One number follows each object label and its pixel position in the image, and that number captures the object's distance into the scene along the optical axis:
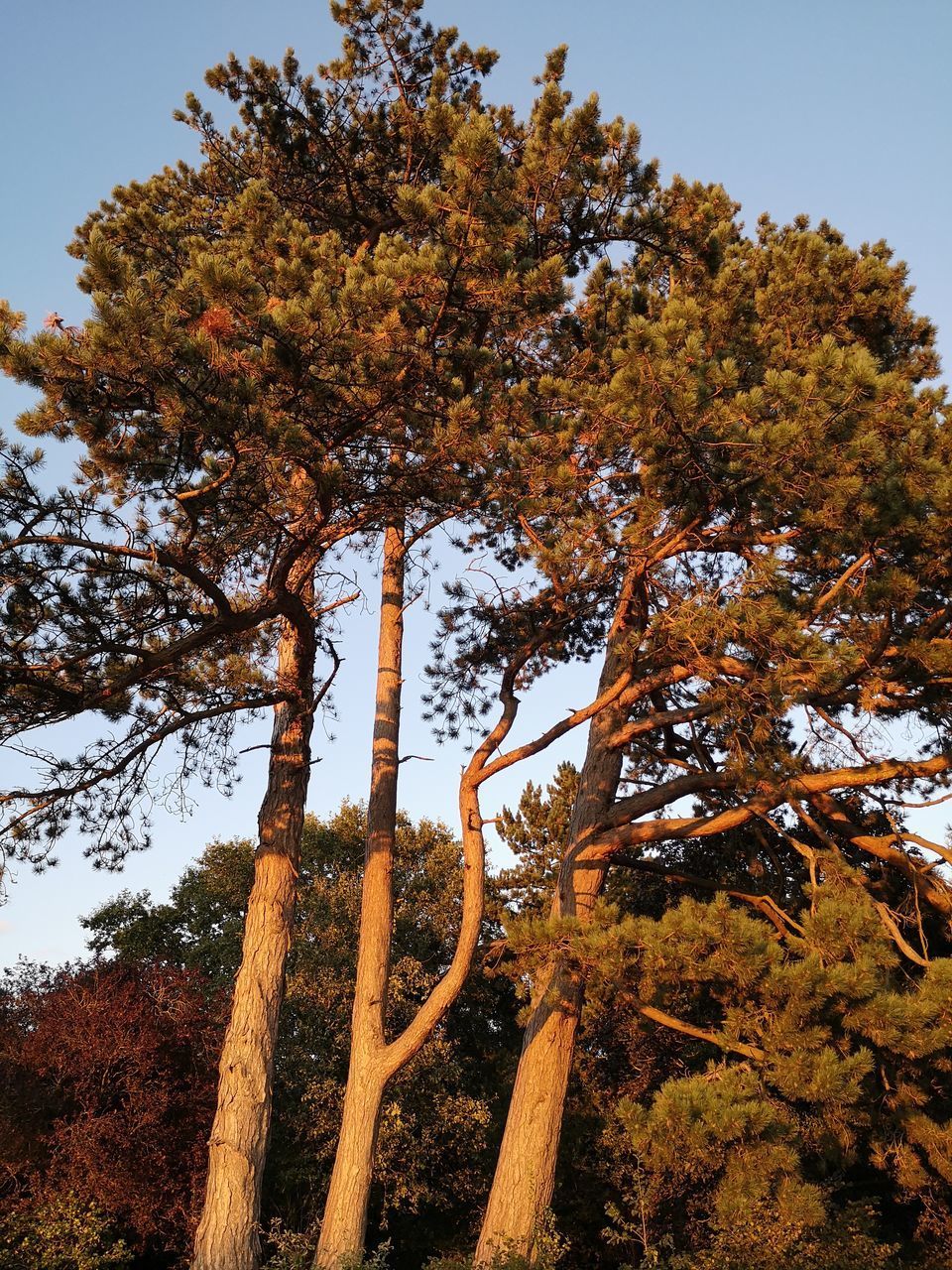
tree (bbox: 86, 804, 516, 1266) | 13.02
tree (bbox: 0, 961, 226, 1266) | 9.42
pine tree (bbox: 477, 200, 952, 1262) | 5.73
